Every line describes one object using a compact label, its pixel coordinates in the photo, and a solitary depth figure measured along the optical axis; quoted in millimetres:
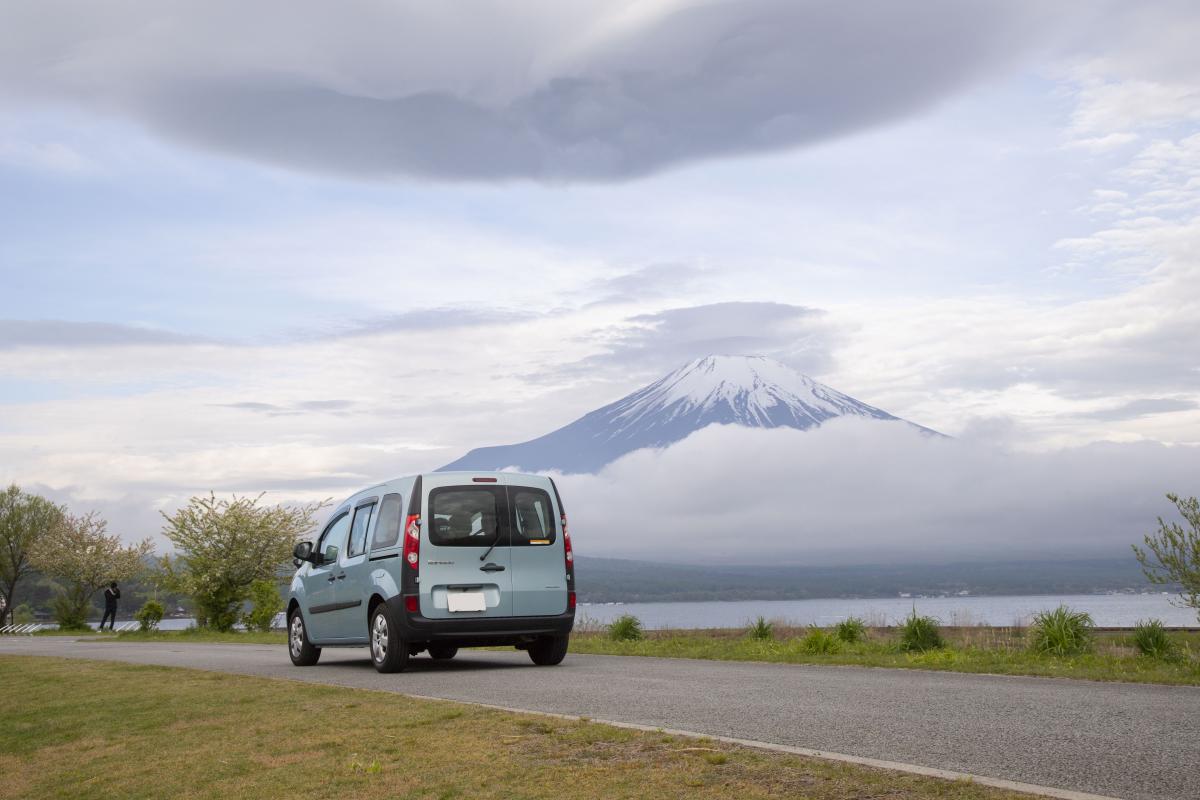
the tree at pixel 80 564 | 46312
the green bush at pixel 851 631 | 17781
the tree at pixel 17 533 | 60500
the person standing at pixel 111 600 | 41156
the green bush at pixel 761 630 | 20297
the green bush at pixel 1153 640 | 13805
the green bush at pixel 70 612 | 45531
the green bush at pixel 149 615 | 36438
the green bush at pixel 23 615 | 67938
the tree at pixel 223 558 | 33906
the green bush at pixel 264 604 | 32625
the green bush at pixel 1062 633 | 14398
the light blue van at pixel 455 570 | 13305
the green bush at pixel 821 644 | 15680
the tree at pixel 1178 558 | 15211
